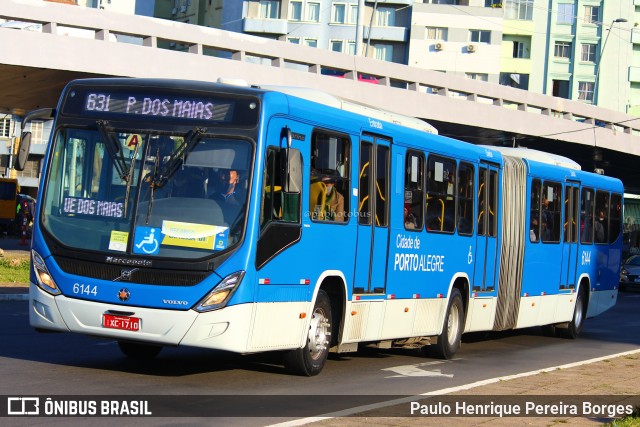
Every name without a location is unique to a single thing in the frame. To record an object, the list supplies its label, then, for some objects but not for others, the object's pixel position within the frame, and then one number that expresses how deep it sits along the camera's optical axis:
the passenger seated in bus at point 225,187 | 12.03
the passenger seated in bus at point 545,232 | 21.70
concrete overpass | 30.28
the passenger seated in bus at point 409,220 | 15.73
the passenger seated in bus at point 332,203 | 13.55
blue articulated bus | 11.84
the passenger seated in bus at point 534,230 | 21.19
